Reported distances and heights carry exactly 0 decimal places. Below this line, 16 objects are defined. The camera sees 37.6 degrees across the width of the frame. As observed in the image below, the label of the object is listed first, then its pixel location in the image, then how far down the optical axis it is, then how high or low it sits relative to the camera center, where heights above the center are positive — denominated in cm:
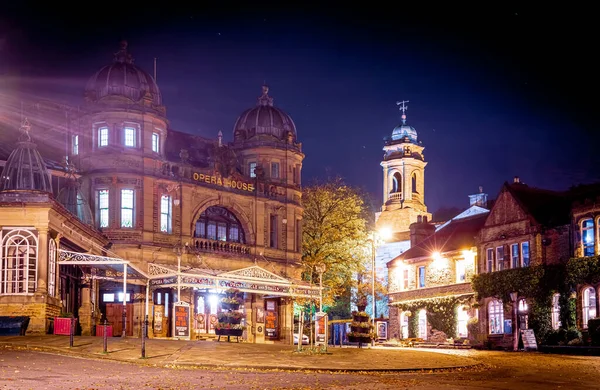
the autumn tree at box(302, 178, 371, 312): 6425 +481
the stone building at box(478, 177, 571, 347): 5198 +380
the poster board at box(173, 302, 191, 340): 5059 -106
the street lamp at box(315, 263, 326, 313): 3655 +145
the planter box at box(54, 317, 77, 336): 3488 -81
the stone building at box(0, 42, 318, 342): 4932 +595
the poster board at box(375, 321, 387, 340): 7056 -204
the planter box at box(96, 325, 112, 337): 4087 -119
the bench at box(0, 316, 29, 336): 3262 -79
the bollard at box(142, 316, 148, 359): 2698 -127
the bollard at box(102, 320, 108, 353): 2761 -128
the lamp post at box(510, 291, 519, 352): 5275 -87
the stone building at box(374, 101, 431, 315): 9774 +1373
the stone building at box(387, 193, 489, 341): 6000 +160
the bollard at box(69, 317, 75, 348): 2844 -101
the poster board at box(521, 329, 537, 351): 4862 -216
